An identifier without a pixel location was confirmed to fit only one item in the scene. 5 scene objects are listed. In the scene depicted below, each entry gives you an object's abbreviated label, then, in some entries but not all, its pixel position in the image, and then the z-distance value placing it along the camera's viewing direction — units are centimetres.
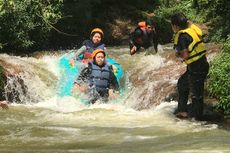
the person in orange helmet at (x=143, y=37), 1293
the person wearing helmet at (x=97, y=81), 1366
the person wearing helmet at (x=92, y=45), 1480
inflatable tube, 1483
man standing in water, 1125
